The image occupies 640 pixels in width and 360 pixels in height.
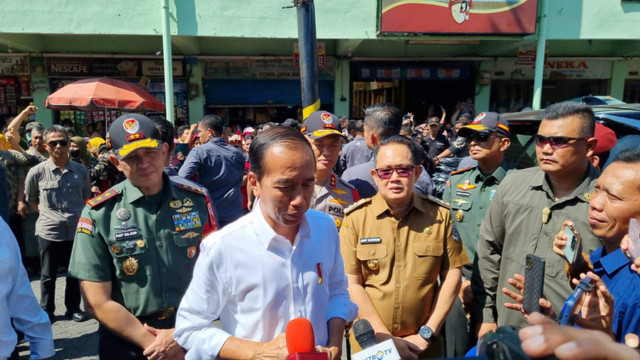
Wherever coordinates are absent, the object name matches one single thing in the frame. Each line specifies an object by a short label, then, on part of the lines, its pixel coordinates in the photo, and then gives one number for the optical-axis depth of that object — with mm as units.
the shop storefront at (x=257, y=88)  11898
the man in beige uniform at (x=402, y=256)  2428
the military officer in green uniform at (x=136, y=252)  2023
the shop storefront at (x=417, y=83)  12516
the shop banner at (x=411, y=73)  12445
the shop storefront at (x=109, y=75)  10961
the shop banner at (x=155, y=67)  11336
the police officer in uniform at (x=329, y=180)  3121
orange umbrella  7496
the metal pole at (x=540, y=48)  10219
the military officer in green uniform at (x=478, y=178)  3424
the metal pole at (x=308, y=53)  5027
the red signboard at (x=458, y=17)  9797
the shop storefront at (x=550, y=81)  12930
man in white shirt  1526
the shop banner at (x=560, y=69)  12898
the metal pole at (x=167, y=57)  9078
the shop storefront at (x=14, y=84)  10820
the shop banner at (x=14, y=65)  10812
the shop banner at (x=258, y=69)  11844
